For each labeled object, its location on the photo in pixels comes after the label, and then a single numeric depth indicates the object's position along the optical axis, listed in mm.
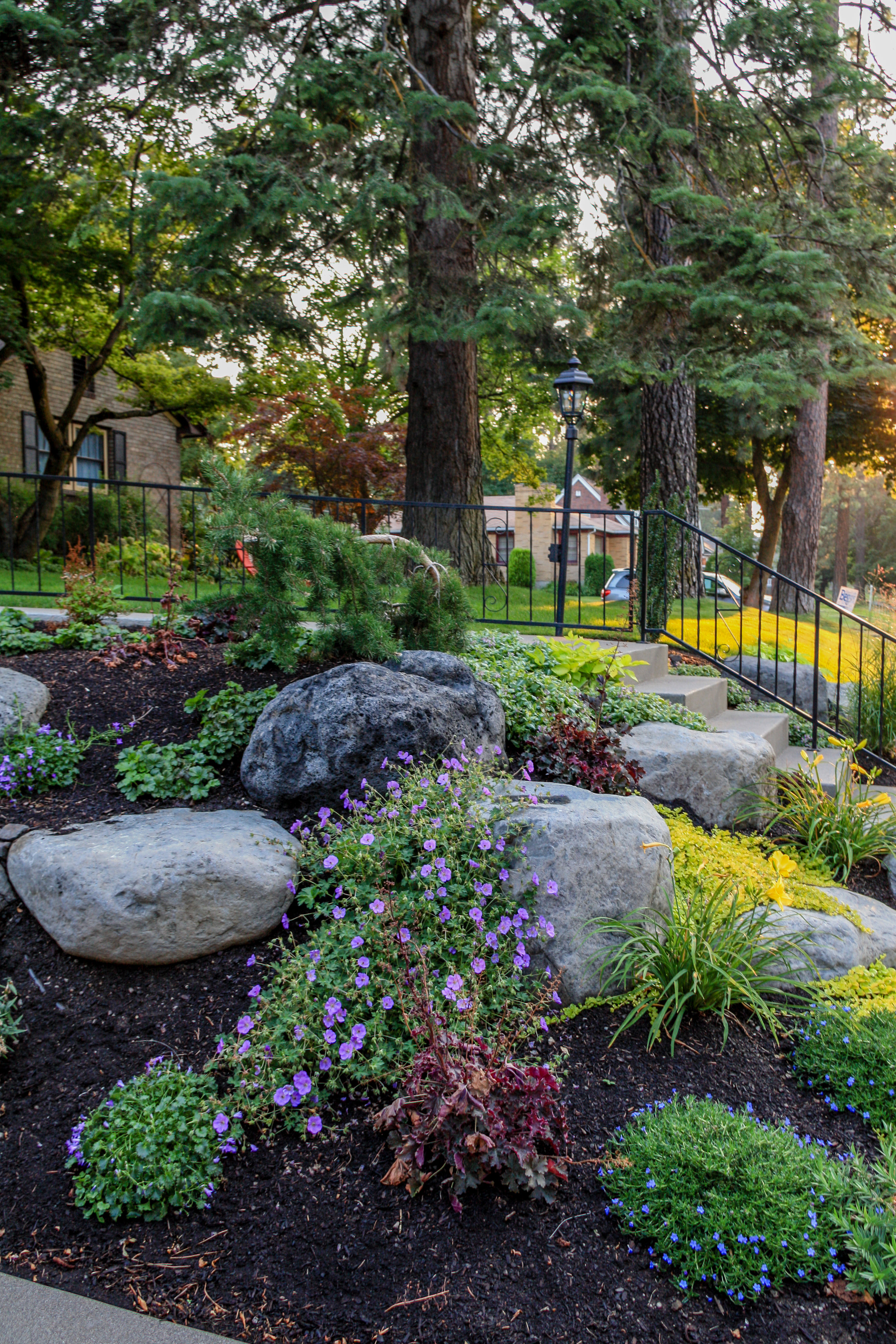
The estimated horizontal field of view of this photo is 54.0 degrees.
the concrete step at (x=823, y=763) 5465
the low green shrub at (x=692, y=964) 2963
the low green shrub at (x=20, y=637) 5102
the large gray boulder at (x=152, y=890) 2908
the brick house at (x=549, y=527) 29344
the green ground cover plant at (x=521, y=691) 4441
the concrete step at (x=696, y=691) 6090
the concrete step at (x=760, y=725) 6258
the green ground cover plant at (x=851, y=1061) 2697
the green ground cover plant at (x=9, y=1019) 2693
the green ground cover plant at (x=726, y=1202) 2088
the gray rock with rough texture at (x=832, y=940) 3395
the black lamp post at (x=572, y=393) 7988
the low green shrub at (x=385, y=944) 2516
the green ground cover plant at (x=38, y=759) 3770
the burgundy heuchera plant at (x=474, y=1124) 2219
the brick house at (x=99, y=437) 17828
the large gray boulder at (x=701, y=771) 4754
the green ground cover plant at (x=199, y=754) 3766
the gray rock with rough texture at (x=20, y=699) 4016
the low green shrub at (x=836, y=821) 4645
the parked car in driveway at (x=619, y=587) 20577
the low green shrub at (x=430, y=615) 4516
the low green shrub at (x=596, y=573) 22719
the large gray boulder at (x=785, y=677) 8578
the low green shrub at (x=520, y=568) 21766
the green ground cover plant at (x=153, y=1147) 2244
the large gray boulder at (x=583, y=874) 3025
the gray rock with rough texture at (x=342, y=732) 3564
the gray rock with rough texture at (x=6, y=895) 3180
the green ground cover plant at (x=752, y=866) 3488
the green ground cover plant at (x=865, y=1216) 2035
